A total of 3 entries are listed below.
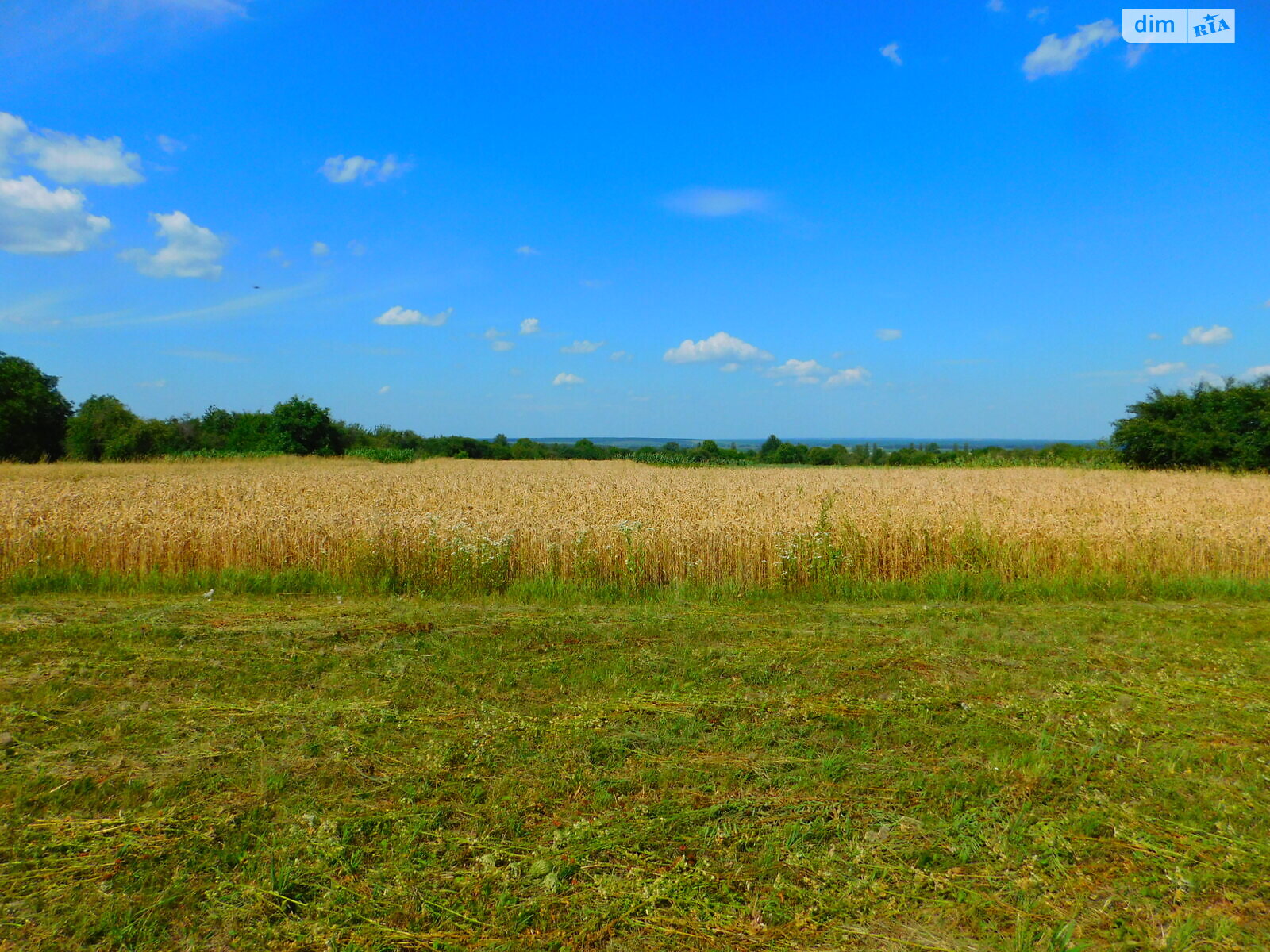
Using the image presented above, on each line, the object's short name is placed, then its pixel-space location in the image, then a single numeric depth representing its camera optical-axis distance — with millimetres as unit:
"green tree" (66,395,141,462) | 36750
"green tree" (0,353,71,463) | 39344
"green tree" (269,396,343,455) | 42375
